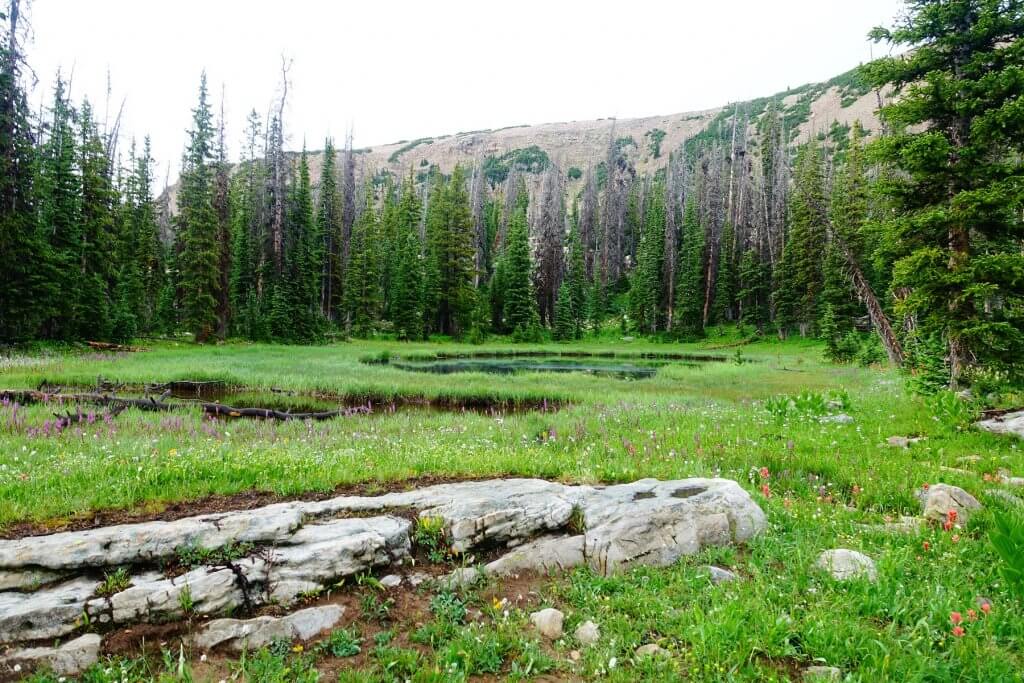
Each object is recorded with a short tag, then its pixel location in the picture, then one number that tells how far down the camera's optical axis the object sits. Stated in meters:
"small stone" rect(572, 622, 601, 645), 3.92
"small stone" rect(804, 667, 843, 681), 3.26
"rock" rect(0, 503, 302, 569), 4.18
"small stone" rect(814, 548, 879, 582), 4.48
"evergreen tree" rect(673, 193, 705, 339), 63.12
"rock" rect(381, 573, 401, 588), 4.73
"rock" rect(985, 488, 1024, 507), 6.02
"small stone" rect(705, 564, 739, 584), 4.59
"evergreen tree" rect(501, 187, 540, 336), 64.38
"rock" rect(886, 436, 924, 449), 9.54
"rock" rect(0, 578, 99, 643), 3.60
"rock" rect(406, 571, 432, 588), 4.82
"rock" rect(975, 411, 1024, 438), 9.37
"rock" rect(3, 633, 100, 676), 3.45
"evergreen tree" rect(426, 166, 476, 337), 60.41
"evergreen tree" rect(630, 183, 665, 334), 66.50
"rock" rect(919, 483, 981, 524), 5.79
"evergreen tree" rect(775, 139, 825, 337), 50.84
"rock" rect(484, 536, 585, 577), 5.09
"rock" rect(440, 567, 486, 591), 4.77
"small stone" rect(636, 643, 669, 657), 3.63
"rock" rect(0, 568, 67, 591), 3.95
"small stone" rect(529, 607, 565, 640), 4.07
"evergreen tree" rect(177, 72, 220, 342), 38.44
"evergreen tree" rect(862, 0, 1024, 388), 11.40
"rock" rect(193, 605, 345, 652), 3.82
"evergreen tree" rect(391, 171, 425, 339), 57.81
